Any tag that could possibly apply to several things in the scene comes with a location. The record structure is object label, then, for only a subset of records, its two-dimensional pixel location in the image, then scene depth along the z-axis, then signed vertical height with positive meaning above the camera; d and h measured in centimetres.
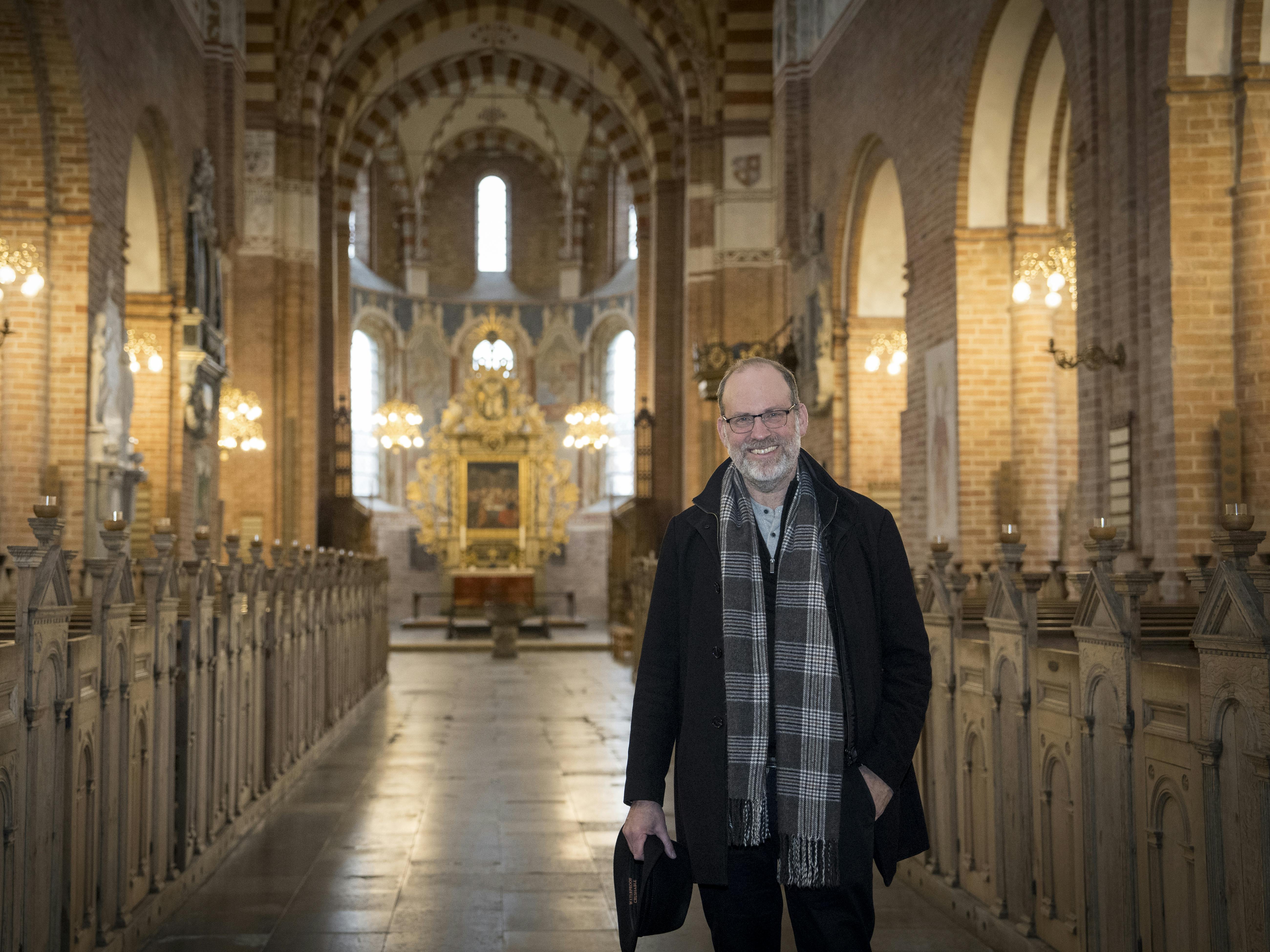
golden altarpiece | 2598 +55
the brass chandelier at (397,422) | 2520 +175
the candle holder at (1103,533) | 383 -6
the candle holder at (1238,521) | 308 -2
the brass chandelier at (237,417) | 1766 +132
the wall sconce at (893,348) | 1491 +188
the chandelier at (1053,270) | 1047 +196
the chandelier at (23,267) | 929 +185
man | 262 -36
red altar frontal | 2444 -141
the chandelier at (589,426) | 2514 +167
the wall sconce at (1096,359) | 872 +102
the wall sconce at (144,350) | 1295 +165
